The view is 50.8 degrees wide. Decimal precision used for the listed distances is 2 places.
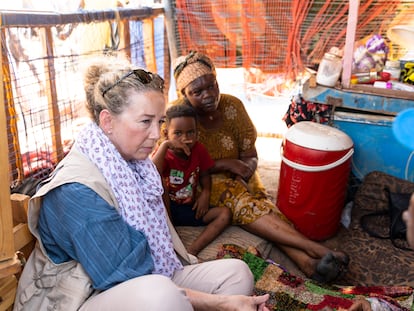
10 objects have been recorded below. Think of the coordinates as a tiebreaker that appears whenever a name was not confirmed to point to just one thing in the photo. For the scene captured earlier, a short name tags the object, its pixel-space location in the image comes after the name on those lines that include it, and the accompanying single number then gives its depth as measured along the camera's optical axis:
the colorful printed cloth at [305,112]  3.24
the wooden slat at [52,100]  2.68
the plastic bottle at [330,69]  3.14
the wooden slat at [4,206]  1.16
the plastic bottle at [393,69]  3.26
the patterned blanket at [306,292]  2.20
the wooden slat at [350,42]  2.92
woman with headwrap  2.60
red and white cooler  2.85
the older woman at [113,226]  1.39
